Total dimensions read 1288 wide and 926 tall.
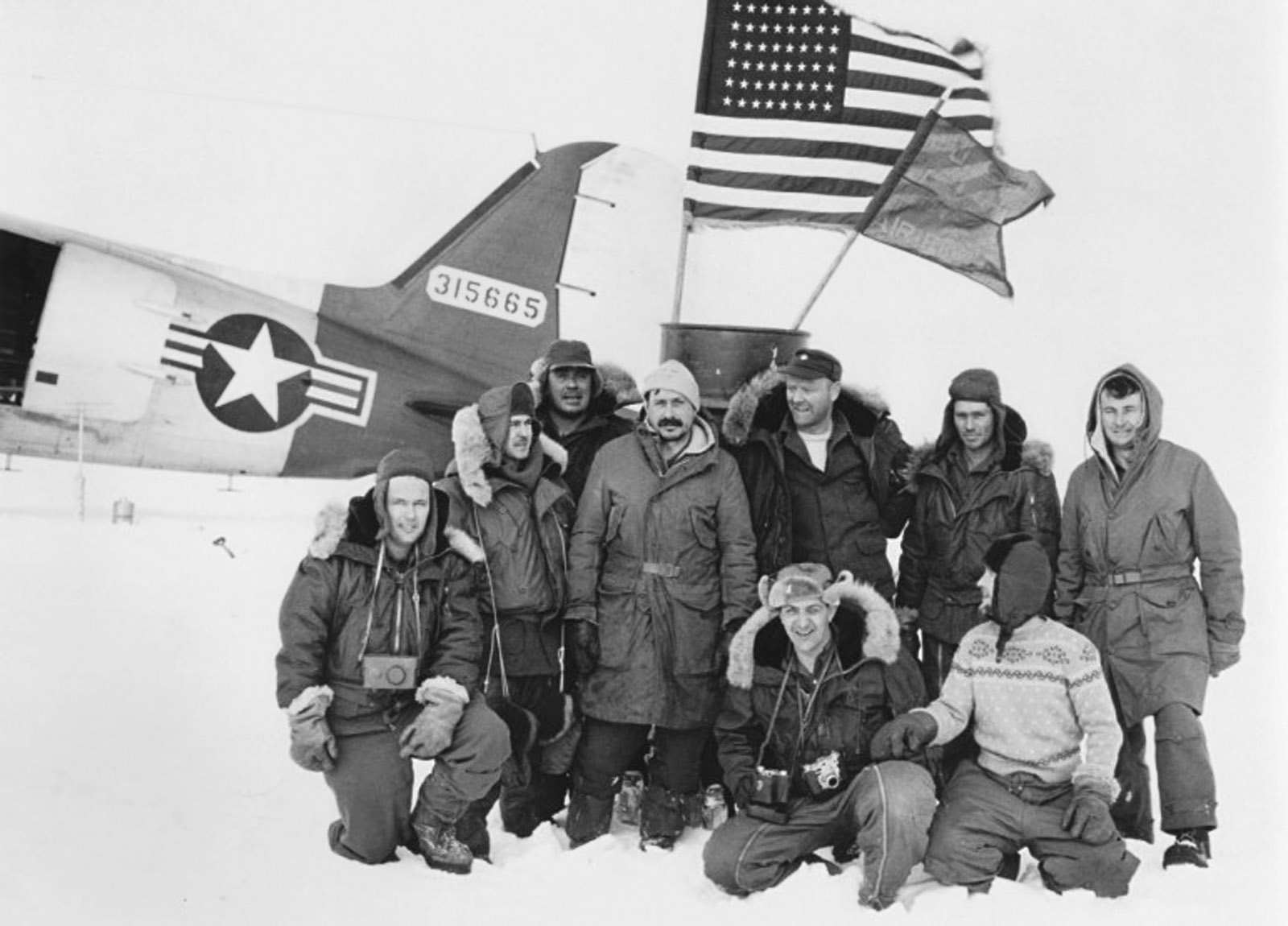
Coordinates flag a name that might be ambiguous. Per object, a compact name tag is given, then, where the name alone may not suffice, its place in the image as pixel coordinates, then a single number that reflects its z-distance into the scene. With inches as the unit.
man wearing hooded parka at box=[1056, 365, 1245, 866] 146.8
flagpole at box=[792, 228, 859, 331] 208.9
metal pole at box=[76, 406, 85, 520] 316.8
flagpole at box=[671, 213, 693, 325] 211.3
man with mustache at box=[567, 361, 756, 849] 157.8
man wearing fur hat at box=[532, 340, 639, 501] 174.6
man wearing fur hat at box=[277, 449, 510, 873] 144.4
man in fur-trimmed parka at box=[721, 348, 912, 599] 163.9
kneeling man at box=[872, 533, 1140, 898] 133.3
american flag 214.1
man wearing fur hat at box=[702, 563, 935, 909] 139.9
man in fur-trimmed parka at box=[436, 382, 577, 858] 157.0
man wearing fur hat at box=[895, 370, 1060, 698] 159.9
